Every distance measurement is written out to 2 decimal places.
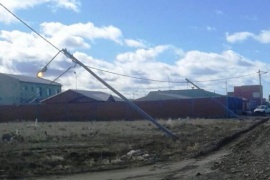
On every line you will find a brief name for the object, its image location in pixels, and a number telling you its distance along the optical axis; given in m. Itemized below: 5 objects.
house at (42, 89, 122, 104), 77.81
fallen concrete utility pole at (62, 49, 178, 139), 28.33
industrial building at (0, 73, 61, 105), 88.25
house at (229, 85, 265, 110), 109.81
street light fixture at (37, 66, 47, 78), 25.83
